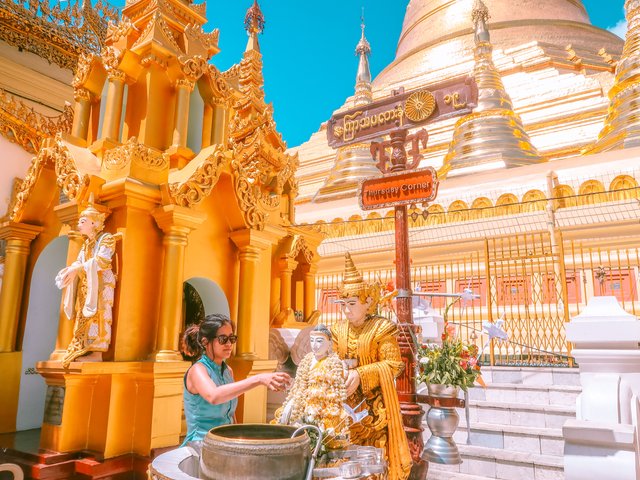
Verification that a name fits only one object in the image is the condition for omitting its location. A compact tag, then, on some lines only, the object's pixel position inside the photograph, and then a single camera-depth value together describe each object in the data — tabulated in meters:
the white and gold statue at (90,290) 4.57
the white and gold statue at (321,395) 2.86
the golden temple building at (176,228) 4.80
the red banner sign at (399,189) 5.70
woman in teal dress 2.81
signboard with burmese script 5.79
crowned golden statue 3.83
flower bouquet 5.61
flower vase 5.25
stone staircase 5.10
